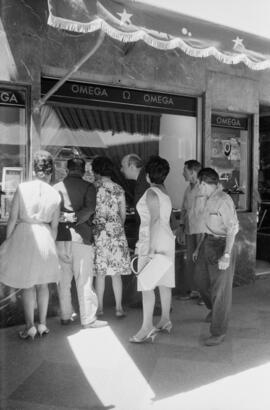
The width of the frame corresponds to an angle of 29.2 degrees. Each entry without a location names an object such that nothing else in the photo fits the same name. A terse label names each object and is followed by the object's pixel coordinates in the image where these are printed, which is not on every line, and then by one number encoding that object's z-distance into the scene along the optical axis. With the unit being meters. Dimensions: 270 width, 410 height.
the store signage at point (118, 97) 6.10
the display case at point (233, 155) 7.78
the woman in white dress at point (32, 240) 4.81
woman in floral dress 5.59
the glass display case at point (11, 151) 5.62
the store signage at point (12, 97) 5.56
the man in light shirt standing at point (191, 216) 6.50
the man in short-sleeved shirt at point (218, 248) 4.91
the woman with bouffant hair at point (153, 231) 4.88
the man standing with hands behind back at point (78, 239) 5.35
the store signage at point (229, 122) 7.68
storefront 5.11
